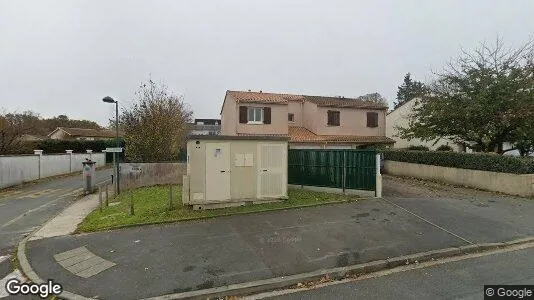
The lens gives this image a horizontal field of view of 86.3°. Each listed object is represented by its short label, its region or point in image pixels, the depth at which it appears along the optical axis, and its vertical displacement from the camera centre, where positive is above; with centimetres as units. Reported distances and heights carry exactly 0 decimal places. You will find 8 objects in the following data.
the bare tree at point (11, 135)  2141 +122
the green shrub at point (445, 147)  2157 +11
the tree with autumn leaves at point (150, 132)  1655 +112
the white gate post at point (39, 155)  2058 -33
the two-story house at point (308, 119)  2128 +247
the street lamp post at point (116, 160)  1290 -52
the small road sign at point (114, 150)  1268 +1
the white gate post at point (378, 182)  1012 -117
